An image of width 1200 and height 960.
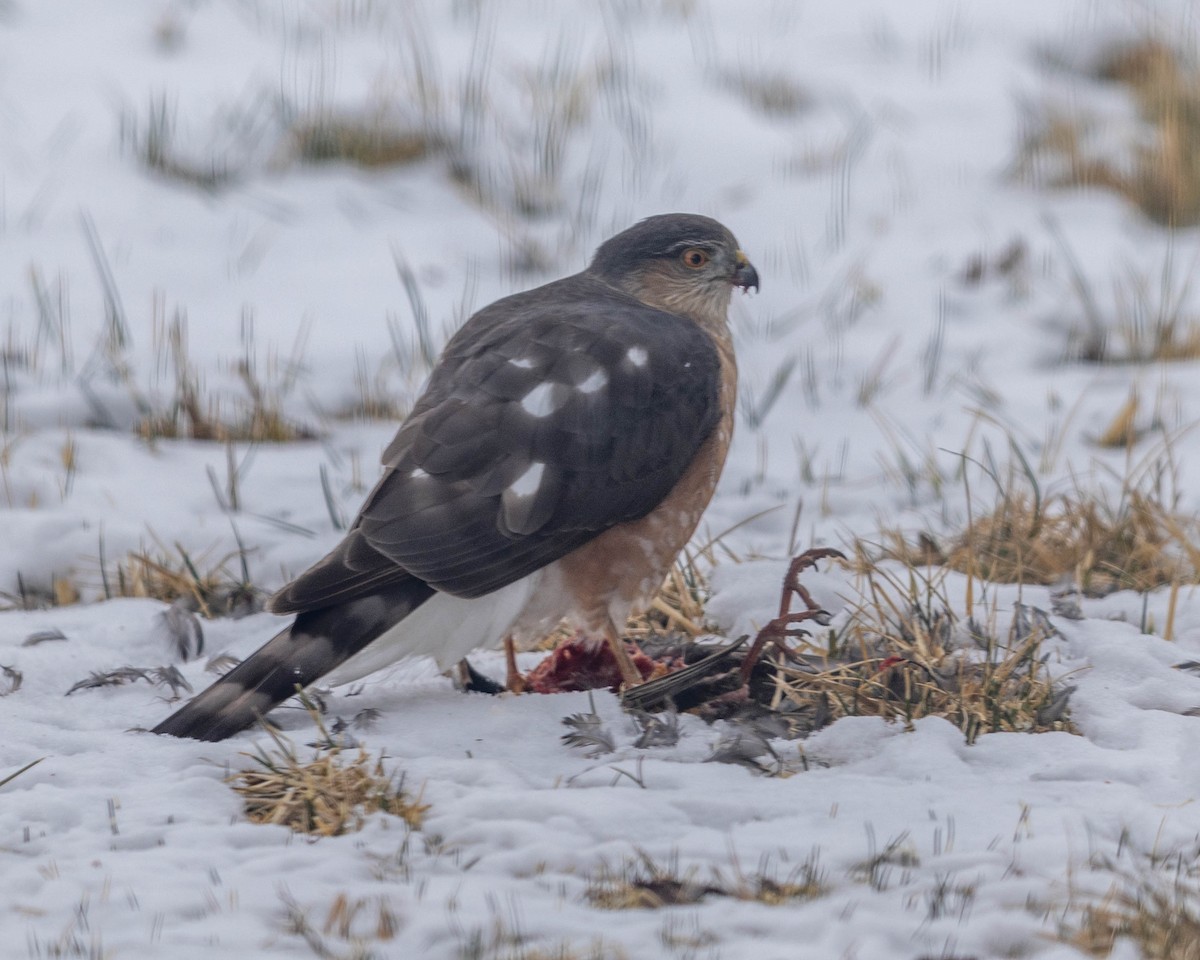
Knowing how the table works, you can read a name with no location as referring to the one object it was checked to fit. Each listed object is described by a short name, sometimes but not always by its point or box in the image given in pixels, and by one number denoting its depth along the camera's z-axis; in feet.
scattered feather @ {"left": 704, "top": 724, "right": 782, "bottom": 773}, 20.82
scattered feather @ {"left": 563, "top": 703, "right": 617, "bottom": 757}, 21.27
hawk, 22.16
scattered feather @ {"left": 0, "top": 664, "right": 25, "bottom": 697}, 23.95
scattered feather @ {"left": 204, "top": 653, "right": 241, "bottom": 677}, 25.52
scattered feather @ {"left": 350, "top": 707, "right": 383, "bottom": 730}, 22.17
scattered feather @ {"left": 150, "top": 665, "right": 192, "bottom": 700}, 24.38
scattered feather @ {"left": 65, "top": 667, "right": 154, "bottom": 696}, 24.14
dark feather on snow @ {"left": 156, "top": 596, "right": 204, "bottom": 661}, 26.89
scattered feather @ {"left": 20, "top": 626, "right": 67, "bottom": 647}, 26.00
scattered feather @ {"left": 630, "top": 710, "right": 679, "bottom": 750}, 21.57
